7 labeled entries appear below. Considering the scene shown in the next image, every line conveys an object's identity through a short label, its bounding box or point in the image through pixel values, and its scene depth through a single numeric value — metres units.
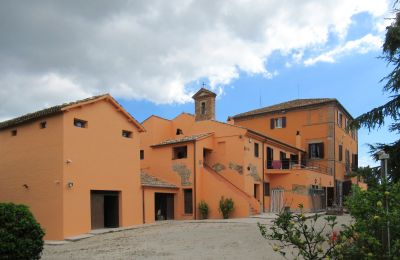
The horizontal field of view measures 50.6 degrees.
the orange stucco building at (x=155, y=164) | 21.38
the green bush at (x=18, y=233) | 10.96
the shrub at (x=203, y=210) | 28.66
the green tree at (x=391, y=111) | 12.87
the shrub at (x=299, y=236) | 5.92
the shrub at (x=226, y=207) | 27.50
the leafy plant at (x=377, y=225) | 5.72
